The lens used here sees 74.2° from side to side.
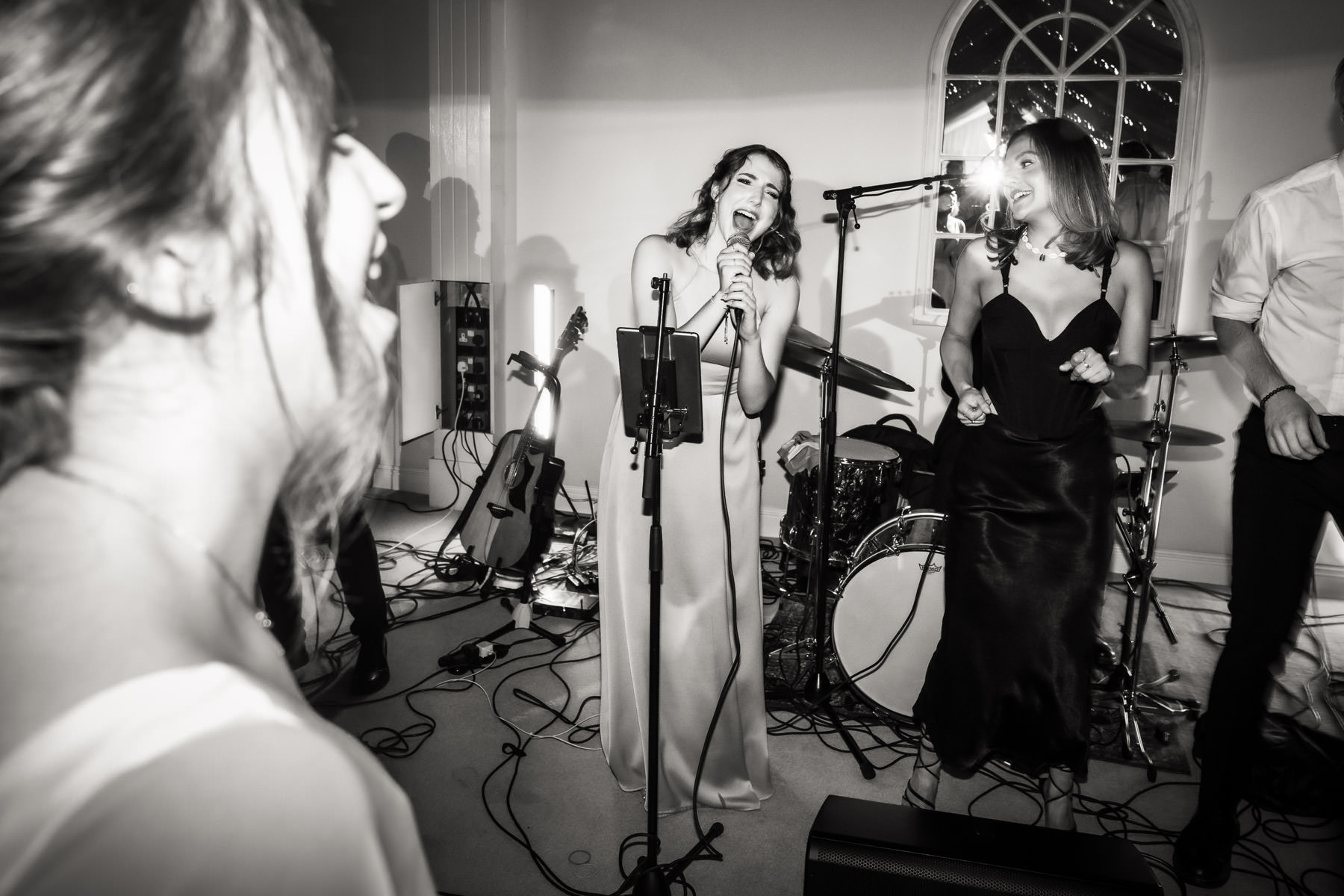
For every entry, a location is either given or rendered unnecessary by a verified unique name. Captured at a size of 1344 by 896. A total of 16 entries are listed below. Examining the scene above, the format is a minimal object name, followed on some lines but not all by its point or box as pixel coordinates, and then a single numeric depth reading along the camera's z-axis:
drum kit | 3.24
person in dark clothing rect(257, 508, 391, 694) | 3.44
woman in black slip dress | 2.46
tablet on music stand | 2.21
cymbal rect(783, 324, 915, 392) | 3.68
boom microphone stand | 3.25
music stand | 2.08
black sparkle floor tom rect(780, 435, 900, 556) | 3.78
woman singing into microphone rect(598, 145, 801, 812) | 2.67
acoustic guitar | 4.45
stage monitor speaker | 1.64
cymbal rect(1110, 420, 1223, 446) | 3.75
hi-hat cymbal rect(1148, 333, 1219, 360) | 3.48
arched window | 5.05
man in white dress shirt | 2.28
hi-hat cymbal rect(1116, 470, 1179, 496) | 4.08
